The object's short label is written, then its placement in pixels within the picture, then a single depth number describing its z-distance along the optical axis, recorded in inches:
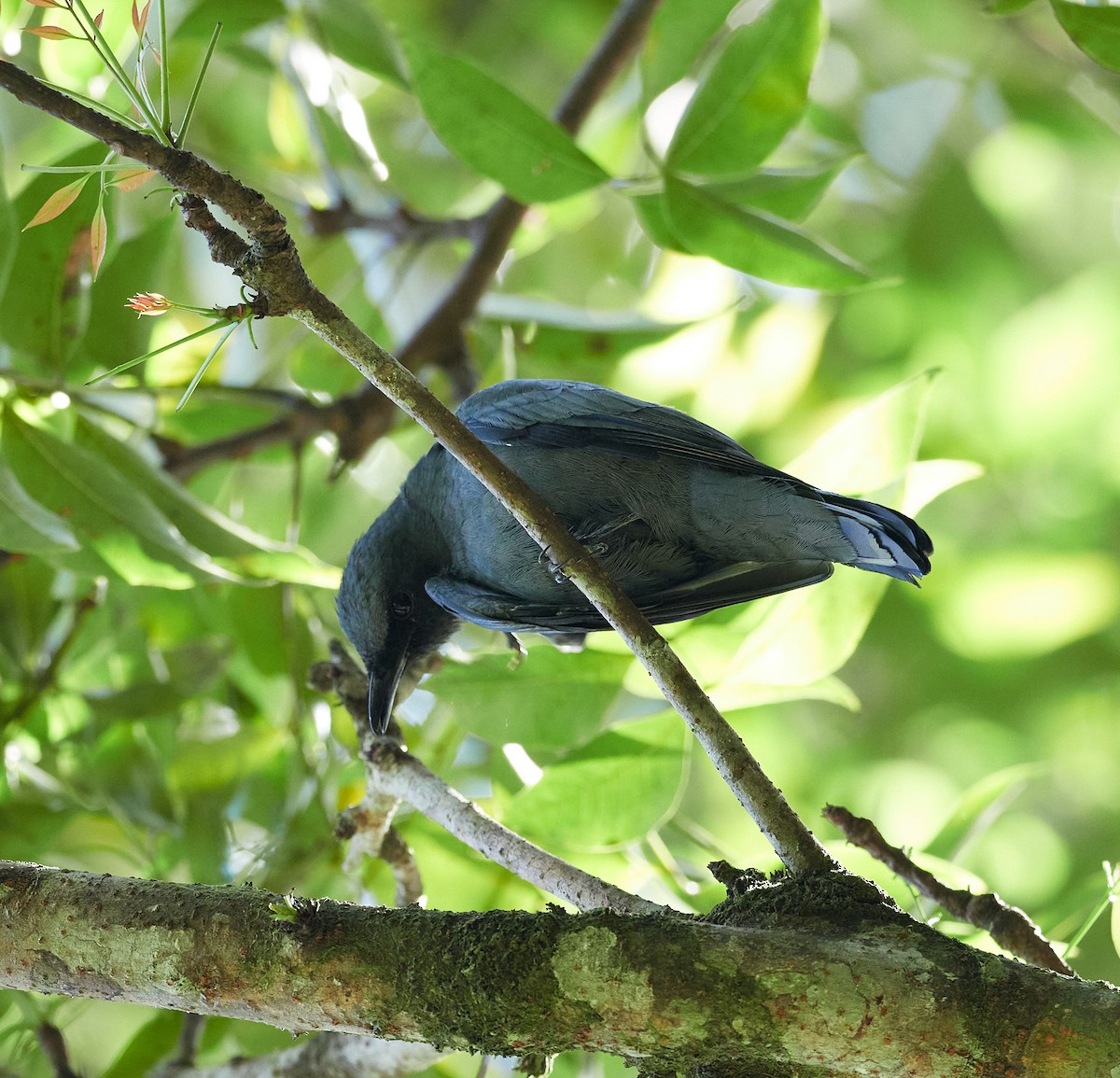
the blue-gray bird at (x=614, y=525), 201.2
